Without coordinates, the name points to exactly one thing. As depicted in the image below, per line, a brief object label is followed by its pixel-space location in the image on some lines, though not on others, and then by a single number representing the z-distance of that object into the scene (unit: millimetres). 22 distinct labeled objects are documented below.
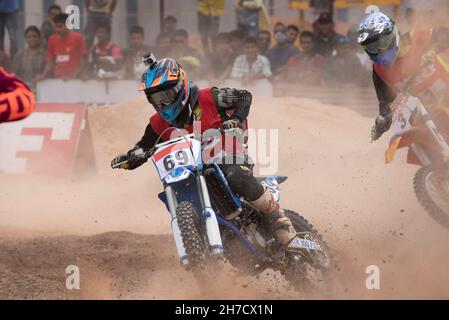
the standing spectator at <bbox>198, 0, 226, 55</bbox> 16641
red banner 13789
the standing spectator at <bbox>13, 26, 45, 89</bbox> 16016
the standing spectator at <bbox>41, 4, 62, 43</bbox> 16544
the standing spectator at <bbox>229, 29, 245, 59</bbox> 16000
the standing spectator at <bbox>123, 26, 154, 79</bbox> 15695
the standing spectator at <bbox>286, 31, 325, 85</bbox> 16062
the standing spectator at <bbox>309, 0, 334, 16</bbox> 16719
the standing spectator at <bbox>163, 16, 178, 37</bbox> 16219
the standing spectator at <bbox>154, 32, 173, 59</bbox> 15789
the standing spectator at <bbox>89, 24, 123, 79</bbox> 15570
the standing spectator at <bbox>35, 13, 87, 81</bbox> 15758
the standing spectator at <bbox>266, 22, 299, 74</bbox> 16203
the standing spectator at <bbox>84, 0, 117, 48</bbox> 16219
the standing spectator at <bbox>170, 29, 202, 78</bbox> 15711
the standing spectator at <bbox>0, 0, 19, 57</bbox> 16078
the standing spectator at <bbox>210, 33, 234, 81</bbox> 15992
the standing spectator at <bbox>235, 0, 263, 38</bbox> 16531
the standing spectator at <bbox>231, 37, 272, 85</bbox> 15617
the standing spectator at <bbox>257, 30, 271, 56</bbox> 16594
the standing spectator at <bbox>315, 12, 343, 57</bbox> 15836
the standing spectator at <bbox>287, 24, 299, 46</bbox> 16822
